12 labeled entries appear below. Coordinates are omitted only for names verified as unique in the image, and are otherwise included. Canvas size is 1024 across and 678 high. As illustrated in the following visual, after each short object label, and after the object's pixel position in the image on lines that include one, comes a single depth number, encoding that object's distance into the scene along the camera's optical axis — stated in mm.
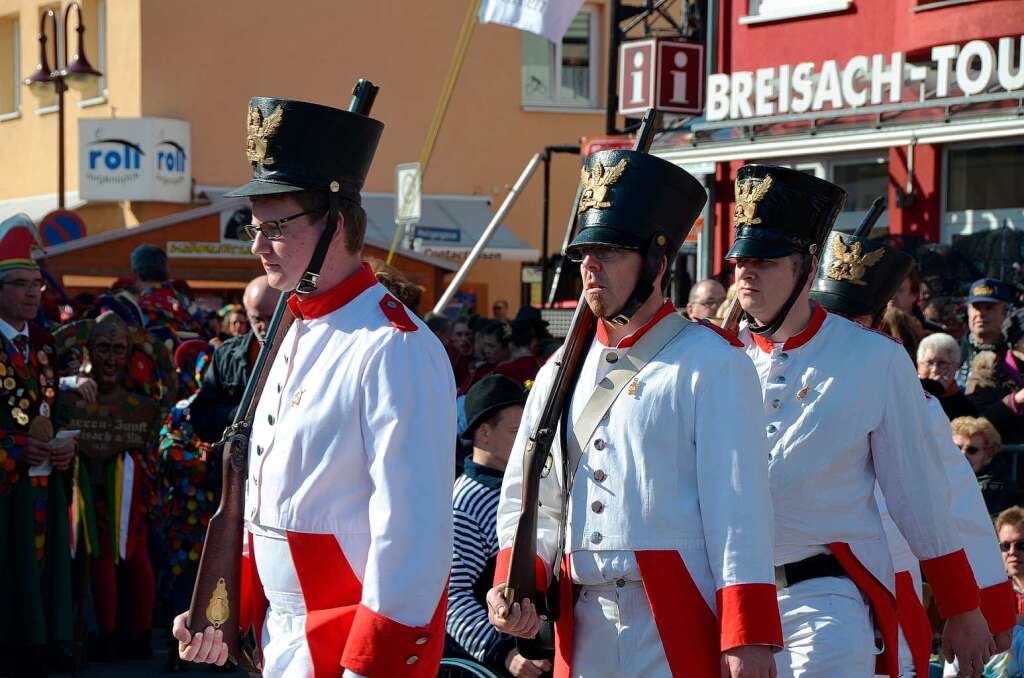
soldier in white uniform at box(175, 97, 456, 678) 6374
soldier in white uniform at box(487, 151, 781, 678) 7118
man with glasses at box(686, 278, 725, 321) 18086
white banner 32461
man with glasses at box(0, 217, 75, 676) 15109
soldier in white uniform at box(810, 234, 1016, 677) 9355
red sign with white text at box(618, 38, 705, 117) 33707
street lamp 34483
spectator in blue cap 15690
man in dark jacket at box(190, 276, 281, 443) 14596
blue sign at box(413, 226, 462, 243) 50602
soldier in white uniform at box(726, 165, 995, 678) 8641
